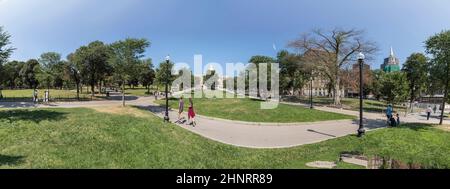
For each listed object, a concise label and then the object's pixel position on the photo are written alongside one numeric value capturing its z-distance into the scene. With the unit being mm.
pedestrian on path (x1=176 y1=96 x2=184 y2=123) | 21284
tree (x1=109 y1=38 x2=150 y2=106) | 32688
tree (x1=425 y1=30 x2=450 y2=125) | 22469
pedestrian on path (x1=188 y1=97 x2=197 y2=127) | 19984
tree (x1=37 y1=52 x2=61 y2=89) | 49719
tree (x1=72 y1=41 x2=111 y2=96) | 48375
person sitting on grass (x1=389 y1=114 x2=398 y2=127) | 21719
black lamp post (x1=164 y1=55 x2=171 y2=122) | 20047
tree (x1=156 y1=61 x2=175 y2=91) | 54869
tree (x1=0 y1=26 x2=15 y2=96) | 23775
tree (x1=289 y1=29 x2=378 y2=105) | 44312
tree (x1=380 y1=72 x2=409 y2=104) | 36062
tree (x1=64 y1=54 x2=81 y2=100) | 50506
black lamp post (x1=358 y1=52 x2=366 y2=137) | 16741
